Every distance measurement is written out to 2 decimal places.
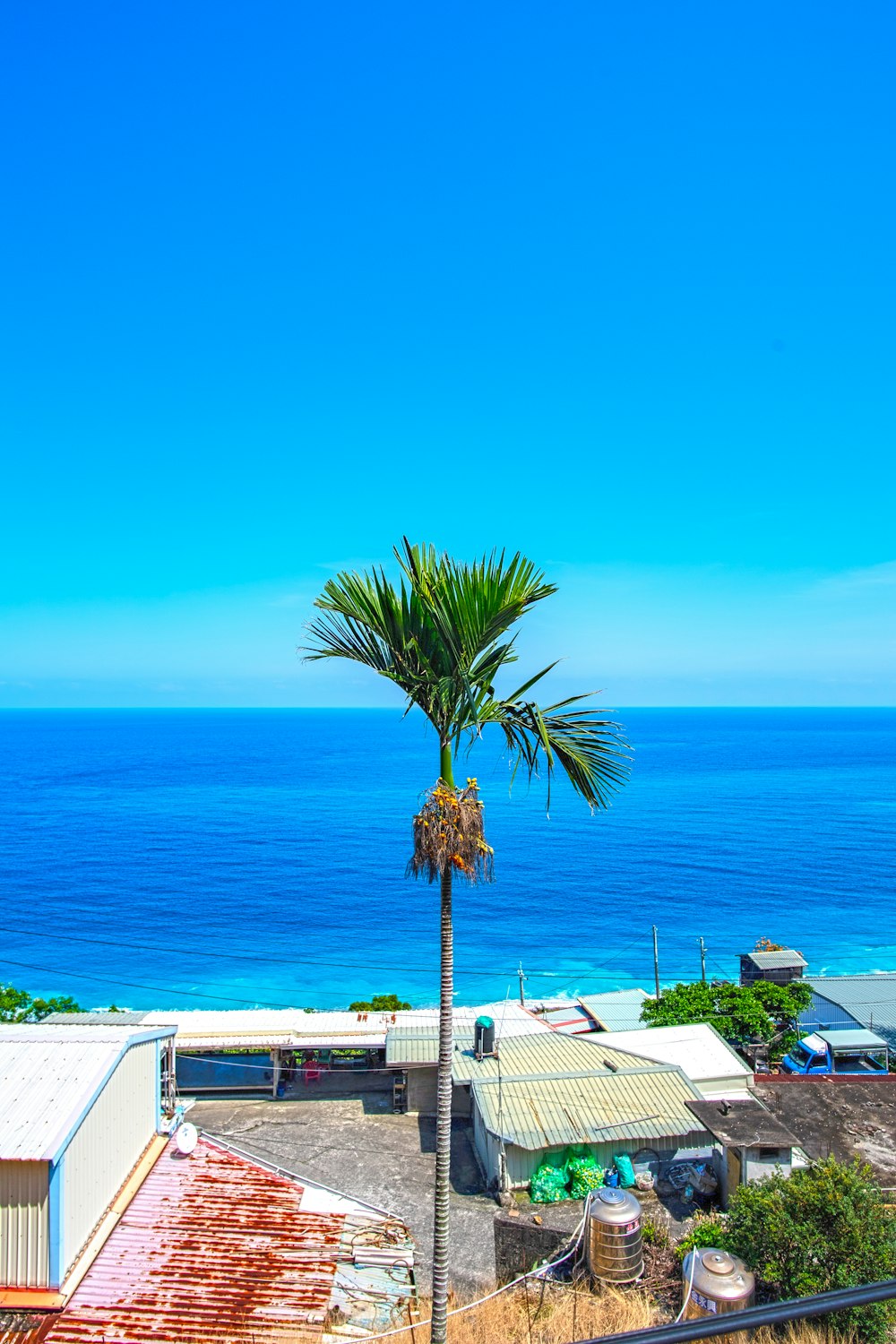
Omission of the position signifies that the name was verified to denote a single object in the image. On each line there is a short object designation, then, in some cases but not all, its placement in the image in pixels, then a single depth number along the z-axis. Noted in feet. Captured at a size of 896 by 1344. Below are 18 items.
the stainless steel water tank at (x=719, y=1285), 35.78
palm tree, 26.91
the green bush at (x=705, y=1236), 42.04
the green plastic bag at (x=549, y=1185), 56.44
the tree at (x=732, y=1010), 92.84
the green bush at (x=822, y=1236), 35.14
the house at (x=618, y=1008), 103.55
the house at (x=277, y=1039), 81.00
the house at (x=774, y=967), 132.46
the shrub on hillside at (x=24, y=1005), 84.87
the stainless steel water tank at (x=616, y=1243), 41.83
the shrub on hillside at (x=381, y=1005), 99.87
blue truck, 94.48
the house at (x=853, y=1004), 107.14
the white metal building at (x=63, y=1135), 38.65
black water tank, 72.49
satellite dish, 50.29
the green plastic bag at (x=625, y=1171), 55.77
